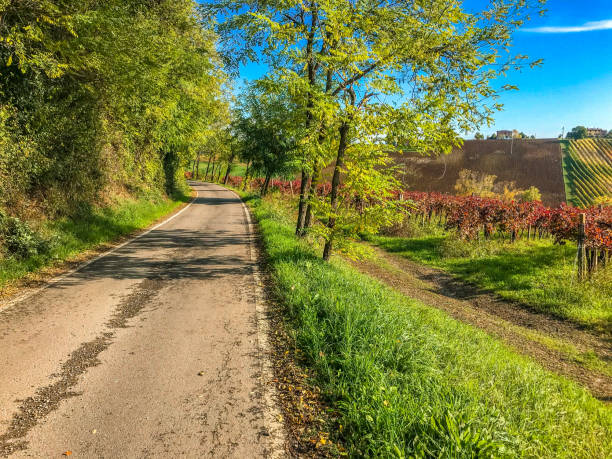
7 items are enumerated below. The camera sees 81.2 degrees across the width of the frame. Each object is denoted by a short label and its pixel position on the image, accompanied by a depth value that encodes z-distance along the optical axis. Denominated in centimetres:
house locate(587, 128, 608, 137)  12598
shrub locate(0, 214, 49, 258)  787
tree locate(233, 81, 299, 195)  2808
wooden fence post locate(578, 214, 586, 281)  1022
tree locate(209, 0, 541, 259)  752
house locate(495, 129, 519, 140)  11848
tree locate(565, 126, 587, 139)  12219
